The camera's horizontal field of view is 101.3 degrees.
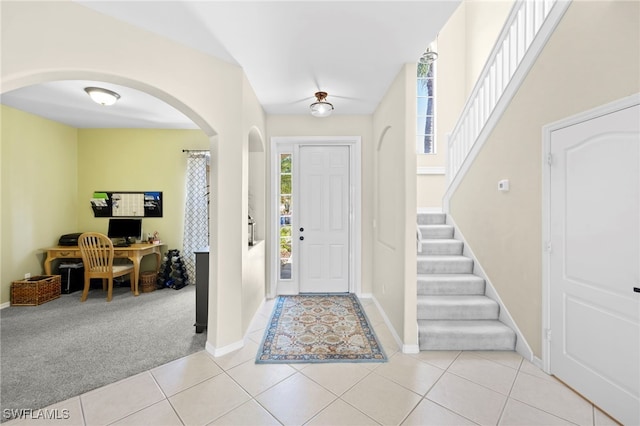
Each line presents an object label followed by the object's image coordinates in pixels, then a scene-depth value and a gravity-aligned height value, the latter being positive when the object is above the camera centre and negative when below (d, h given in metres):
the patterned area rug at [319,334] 2.44 -1.31
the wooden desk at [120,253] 4.01 -0.62
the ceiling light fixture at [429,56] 2.92 +1.78
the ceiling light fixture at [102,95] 3.10 +1.42
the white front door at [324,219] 4.09 -0.08
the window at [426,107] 5.02 +2.07
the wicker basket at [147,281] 4.29 -1.12
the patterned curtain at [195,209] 4.63 +0.08
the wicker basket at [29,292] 3.65 -1.11
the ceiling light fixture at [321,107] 3.12 +1.28
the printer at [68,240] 4.21 -0.43
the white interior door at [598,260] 1.64 -0.32
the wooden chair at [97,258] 3.84 -0.67
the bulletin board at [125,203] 4.68 +0.19
